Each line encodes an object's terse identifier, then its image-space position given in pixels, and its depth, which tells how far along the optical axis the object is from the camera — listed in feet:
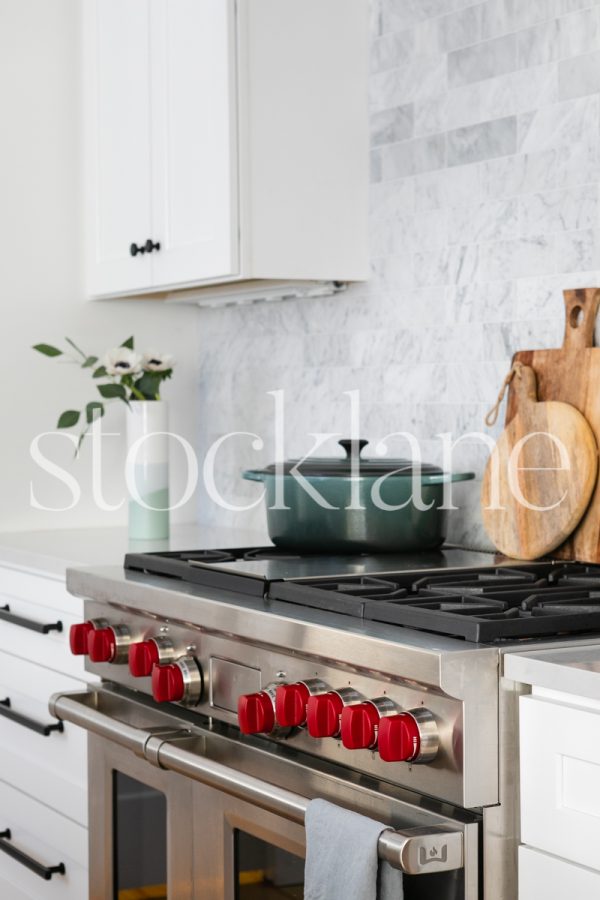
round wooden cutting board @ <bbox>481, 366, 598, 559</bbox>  7.03
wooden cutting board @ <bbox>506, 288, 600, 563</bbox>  7.04
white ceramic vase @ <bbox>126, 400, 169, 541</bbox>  10.03
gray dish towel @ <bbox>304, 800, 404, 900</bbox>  4.68
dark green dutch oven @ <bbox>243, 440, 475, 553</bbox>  7.40
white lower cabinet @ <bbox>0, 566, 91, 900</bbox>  8.31
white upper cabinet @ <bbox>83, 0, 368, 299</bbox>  8.83
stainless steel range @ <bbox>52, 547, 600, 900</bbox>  4.63
